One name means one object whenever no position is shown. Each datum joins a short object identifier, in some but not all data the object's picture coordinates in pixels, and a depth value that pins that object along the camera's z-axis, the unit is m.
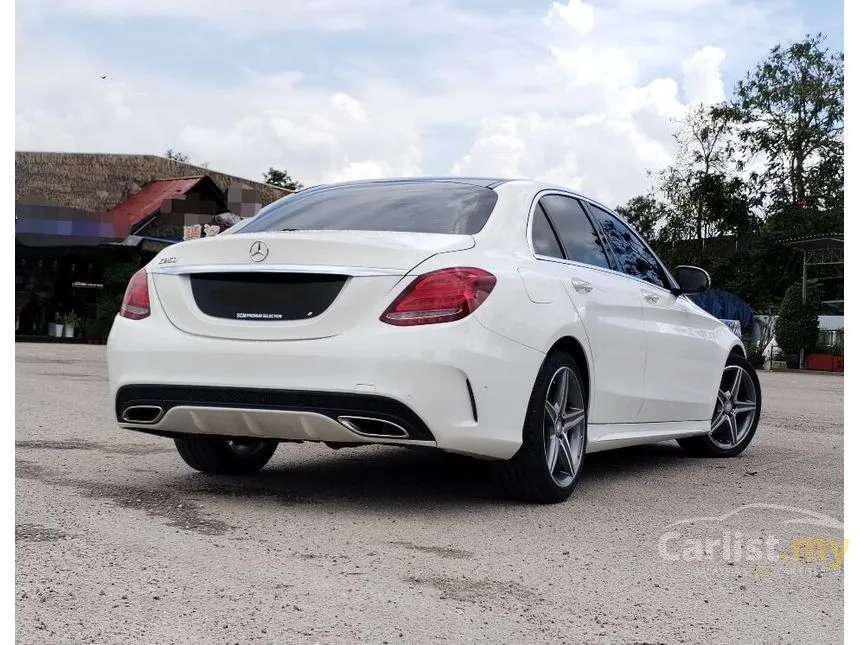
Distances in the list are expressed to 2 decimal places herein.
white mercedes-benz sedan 4.57
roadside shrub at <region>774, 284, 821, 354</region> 32.12
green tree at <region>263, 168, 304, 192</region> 62.82
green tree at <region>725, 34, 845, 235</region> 51.31
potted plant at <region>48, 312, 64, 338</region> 31.62
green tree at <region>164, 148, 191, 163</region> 72.23
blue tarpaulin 35.78
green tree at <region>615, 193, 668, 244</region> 53.53
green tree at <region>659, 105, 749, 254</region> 52.22
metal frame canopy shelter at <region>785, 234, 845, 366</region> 31.84
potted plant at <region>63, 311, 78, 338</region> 31.67
